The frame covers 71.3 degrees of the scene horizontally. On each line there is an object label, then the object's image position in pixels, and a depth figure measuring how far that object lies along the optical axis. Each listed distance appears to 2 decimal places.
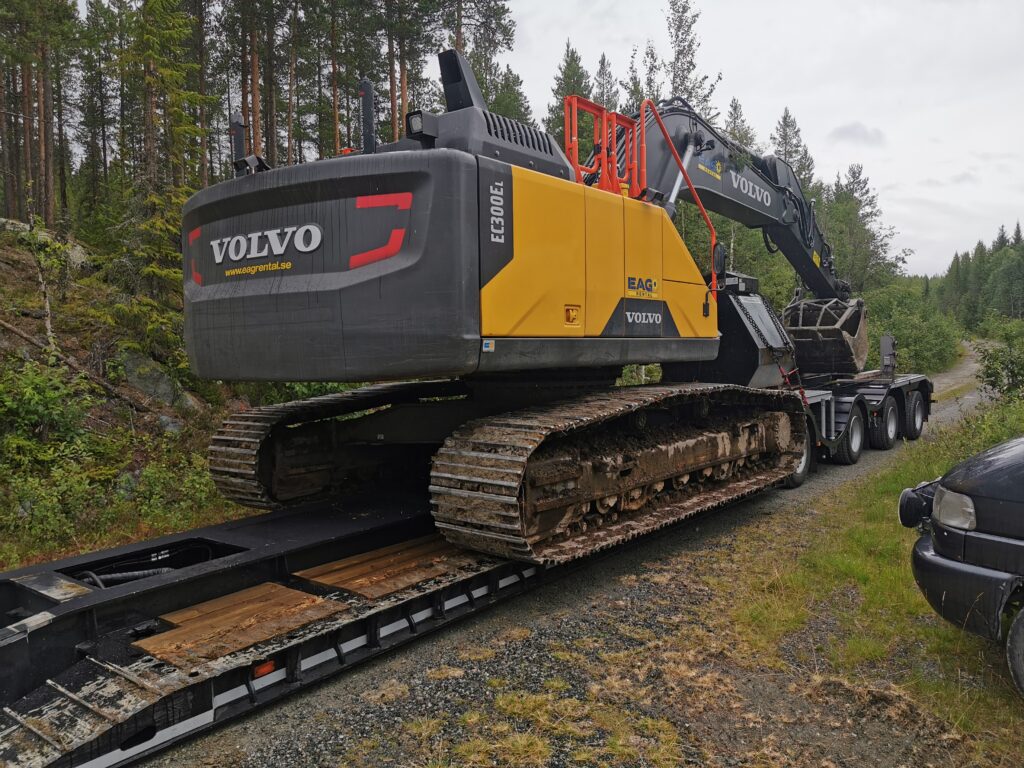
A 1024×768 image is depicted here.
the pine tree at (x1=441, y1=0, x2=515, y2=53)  21.00
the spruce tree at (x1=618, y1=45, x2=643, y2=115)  21.89
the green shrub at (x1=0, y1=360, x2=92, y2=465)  7.47
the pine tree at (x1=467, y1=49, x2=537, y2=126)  28.30
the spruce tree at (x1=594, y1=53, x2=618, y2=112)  40.88
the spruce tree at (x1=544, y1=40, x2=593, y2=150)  34.73
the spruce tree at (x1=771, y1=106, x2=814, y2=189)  55.09
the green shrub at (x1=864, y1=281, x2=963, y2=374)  29.56
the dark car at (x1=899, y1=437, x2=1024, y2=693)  3.16
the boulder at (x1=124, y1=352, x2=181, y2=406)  10.12
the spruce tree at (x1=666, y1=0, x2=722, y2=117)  21.90
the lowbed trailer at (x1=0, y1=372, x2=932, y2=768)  2.80
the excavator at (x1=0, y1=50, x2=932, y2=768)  3.21
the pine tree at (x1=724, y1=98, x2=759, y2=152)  28.92
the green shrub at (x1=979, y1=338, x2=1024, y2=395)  11.67
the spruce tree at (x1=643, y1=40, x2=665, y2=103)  22.11
